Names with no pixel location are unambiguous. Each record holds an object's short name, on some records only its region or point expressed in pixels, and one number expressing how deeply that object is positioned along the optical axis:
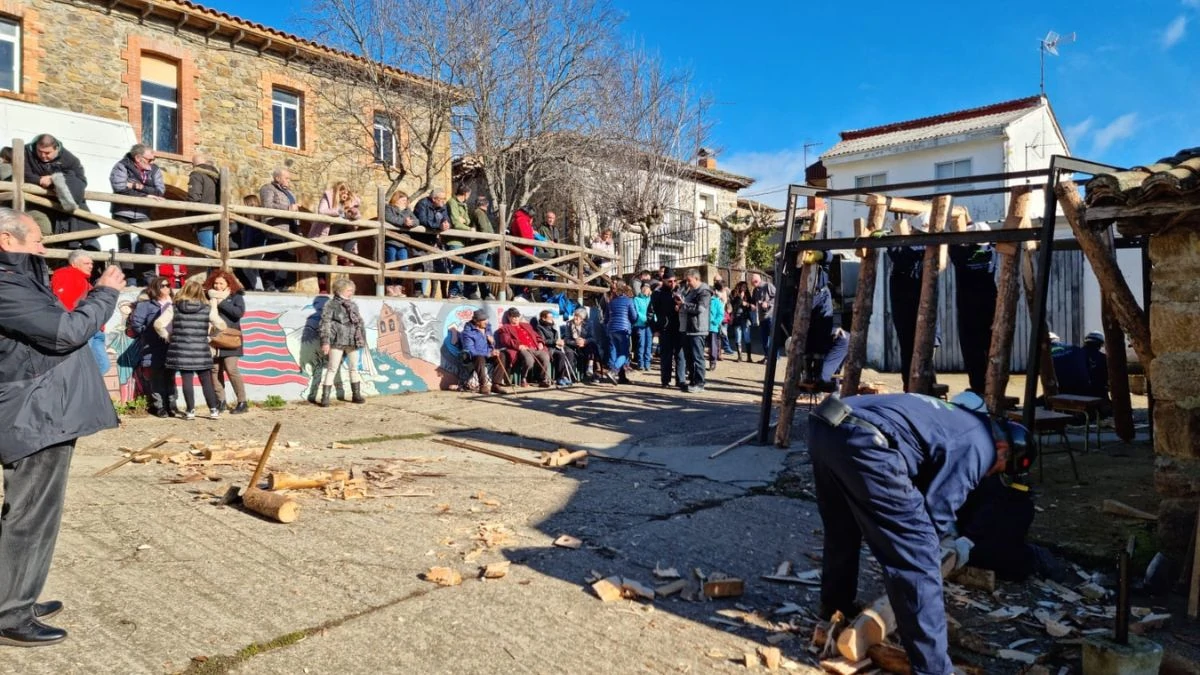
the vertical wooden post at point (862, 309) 7.23
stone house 15.04
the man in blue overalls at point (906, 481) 2.96
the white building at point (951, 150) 25.61
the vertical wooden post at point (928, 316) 6.85
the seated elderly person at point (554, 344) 13.25
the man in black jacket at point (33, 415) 3.18
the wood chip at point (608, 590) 3.86
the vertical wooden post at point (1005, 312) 5.99
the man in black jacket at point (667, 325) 12.45
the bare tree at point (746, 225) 27.06
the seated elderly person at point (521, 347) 12.59
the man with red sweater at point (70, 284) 4.66
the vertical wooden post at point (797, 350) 7.66
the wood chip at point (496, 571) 4.09
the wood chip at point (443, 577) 3.99
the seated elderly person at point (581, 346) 13.60
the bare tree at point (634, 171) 21.58
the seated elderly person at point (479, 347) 11.99
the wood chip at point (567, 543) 4.68
